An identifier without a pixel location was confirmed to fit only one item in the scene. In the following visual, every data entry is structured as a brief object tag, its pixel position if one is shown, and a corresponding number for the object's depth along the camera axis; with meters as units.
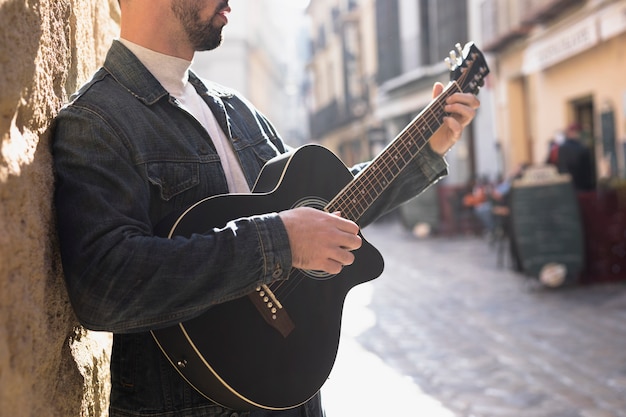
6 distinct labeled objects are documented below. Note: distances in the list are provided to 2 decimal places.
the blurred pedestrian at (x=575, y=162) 9.98
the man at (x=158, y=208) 1.46
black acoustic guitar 1.56
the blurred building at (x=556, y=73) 12.05
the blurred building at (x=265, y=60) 40.06
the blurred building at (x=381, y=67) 20.84
